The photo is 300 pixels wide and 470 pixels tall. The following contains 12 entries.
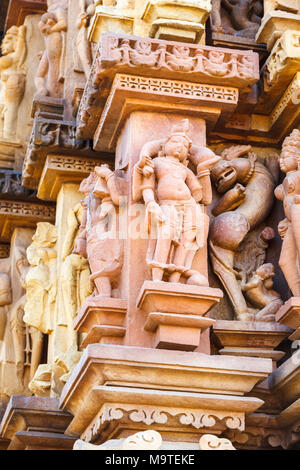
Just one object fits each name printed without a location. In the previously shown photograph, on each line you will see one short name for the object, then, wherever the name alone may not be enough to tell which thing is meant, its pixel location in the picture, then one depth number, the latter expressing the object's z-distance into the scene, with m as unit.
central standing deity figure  7.59
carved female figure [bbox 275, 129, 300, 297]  7.88
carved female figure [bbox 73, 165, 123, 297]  7.88
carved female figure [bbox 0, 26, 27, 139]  12.44
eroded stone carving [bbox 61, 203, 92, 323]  9.32
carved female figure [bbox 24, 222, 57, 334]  9.81
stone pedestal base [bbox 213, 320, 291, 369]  8.08
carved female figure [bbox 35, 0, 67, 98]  11.18
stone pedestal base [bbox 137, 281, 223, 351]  7.30
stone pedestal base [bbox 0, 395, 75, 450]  8.62
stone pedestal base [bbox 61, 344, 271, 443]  7.09
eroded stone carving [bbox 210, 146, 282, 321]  8.31
